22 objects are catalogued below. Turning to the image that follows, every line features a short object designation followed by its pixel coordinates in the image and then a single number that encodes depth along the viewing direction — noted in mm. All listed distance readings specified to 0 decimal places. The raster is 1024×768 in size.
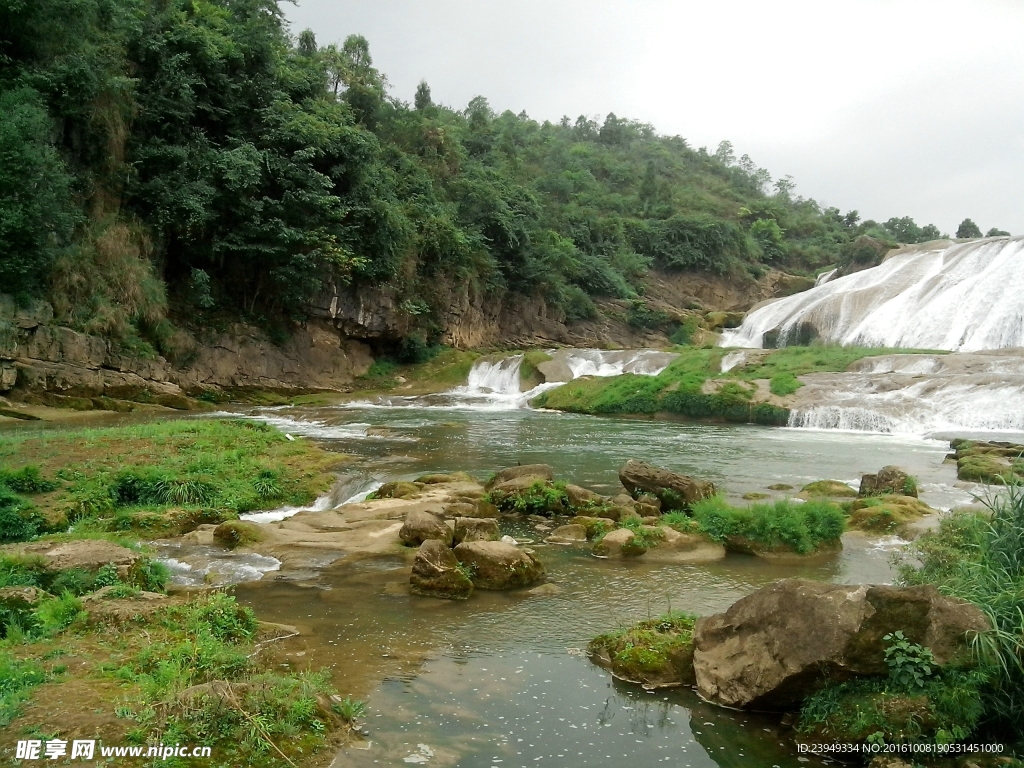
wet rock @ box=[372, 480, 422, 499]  12406
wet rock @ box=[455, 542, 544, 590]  8211
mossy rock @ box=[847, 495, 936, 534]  10879
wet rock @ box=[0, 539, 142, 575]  7004
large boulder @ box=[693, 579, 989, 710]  4859
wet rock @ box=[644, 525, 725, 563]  9523
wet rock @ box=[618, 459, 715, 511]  11641
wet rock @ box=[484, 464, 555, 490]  12812
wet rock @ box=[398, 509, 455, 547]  9555
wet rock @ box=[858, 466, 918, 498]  12584
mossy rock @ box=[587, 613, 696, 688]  5996
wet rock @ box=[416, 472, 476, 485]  13375
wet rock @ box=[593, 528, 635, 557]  9594
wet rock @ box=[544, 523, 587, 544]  10305
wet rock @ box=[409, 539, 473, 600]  7934
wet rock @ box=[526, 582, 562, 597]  8086
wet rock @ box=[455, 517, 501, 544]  9625
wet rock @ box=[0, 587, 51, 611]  5923
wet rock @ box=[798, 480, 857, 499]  13141
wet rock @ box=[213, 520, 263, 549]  9516
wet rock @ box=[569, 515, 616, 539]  10344
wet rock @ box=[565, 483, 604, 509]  11609
